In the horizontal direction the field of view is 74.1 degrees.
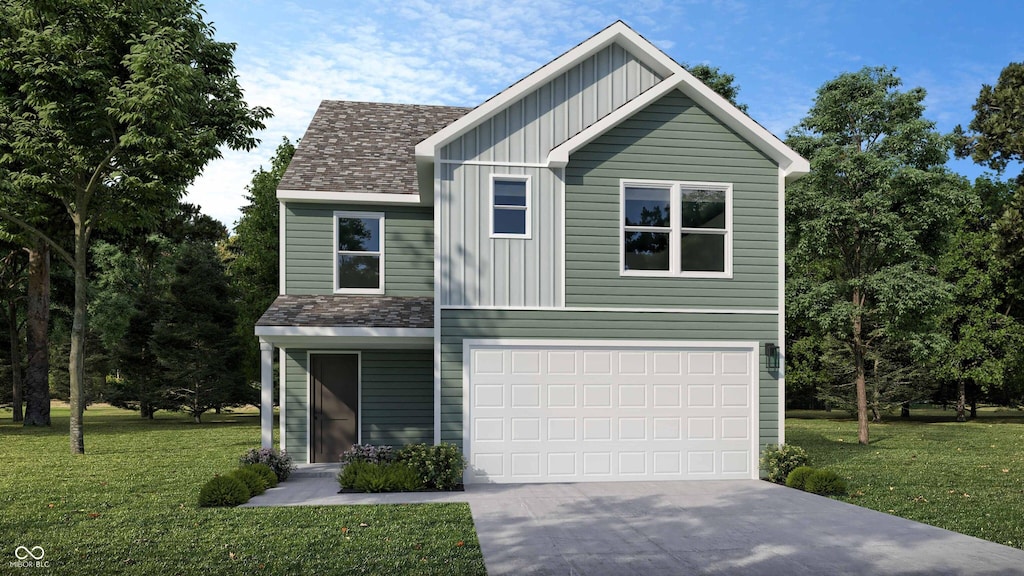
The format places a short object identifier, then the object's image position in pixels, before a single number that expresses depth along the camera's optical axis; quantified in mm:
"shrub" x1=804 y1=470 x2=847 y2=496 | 10781
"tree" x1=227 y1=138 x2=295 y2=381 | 26234
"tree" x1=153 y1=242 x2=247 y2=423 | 28219
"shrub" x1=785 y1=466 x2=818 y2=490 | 11250
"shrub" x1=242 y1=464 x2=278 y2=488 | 10984
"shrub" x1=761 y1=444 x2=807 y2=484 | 11844
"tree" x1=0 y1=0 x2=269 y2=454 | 15227
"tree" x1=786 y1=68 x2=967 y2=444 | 18375
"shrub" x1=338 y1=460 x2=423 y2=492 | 10805
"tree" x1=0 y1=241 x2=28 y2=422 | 26516
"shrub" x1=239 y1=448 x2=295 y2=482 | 11859
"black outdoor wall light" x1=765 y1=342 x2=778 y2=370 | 12331
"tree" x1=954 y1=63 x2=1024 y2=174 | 25266
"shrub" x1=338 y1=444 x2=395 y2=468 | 11680
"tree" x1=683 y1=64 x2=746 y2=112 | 26656
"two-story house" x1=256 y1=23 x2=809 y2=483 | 11852
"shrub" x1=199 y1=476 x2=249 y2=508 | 9680
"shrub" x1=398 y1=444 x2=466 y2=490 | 11031
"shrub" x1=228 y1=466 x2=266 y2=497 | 10320
